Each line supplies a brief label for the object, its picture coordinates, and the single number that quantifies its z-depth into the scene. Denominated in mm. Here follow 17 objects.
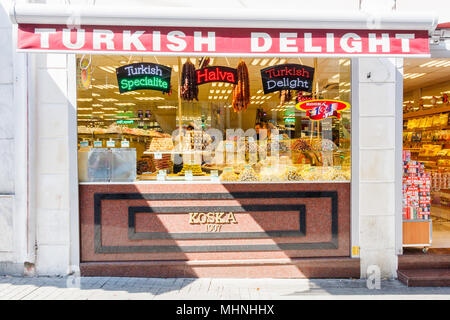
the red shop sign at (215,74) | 5766
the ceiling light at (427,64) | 6639
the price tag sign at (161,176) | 5255
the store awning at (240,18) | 3744
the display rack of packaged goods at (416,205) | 5195
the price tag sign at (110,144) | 5325
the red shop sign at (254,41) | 3762
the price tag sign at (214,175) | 5230
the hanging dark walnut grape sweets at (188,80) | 5750
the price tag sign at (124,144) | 5388
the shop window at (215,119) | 5176
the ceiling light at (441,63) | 6831
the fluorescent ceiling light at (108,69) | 5449
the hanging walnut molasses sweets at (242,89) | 5789
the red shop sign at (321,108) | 5422
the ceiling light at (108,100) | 6609
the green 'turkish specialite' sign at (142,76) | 5355
